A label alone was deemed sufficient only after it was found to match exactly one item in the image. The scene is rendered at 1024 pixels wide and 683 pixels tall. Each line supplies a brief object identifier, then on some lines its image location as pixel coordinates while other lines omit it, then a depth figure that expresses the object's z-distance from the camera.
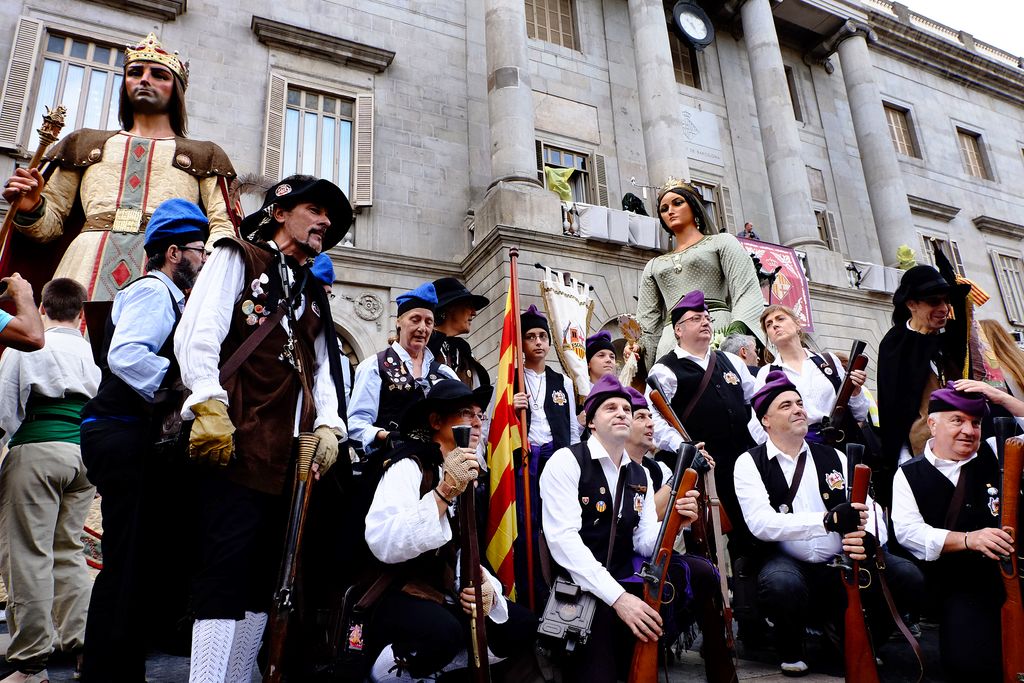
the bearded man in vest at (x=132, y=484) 2.52
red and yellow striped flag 3.99
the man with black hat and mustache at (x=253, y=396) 2.43
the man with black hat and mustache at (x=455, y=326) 5.02
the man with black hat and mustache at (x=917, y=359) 4.79
